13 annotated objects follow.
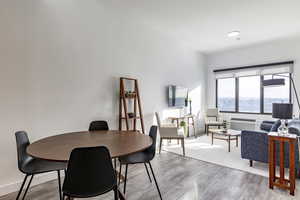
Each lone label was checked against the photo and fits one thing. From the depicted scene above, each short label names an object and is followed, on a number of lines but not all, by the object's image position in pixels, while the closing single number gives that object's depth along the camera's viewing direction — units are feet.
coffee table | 12.88
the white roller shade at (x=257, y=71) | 15.88
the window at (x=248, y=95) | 16.66
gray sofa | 8.91
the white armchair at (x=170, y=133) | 11.89
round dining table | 4.54
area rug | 9.78
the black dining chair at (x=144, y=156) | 6.41
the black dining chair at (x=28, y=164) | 5.50
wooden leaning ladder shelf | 10.79
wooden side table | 7.07
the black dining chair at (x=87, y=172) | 4.06
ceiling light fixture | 13.87
